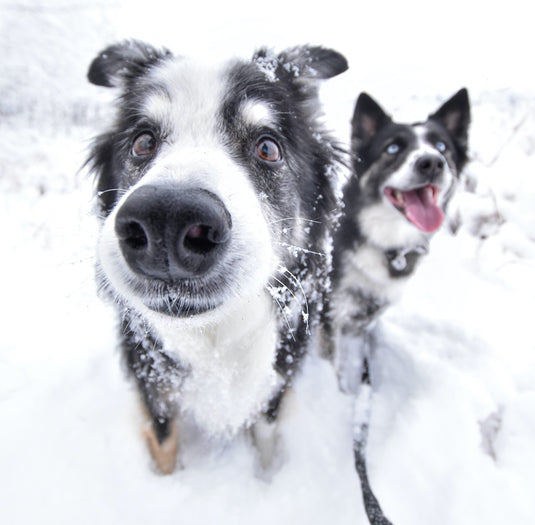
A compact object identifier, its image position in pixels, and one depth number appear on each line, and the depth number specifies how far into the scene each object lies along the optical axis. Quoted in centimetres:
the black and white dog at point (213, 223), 19
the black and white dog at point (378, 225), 44
